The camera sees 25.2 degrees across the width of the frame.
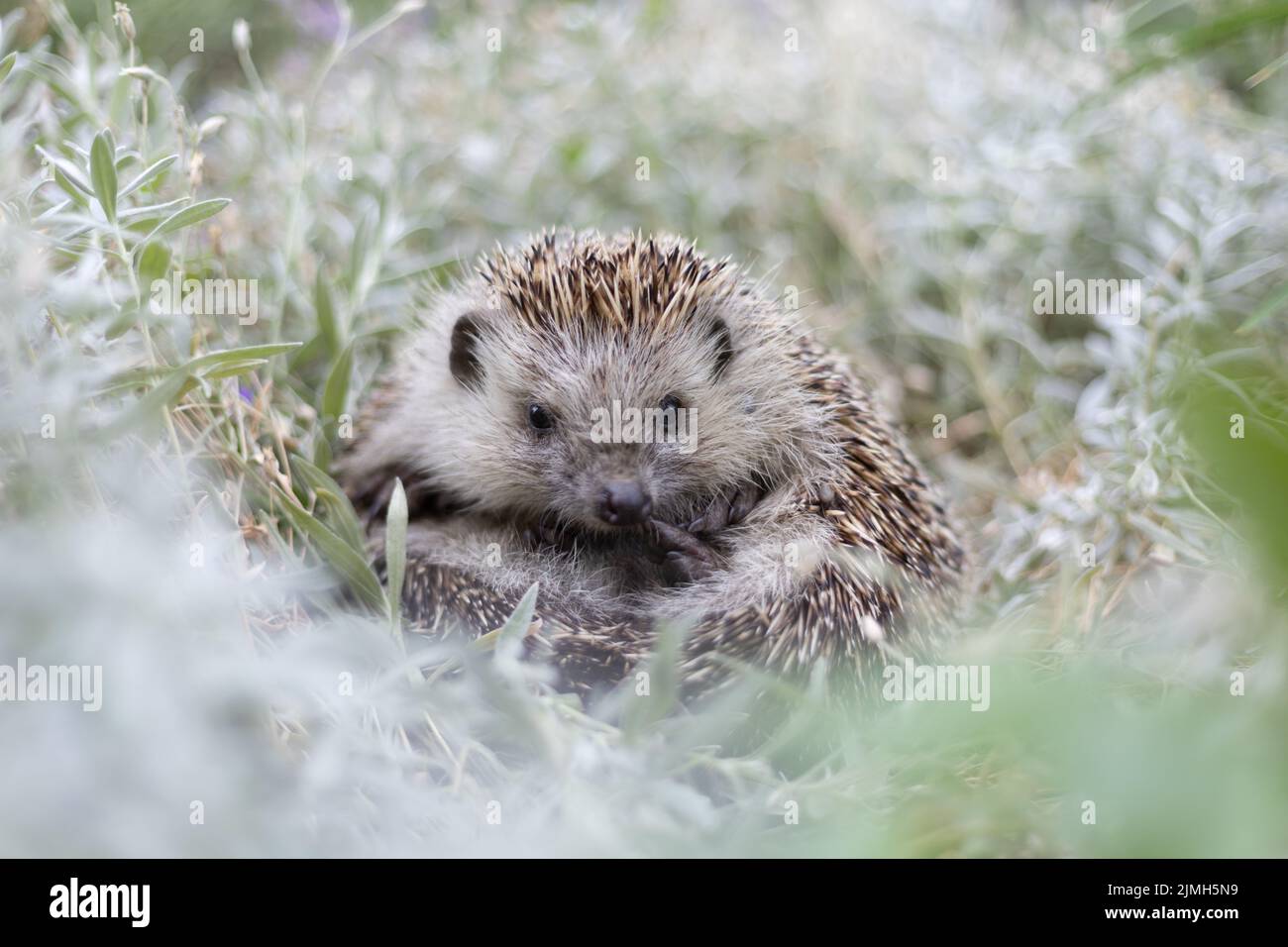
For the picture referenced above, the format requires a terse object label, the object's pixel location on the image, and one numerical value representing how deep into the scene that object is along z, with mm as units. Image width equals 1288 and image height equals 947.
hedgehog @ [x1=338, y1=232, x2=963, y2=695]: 639
